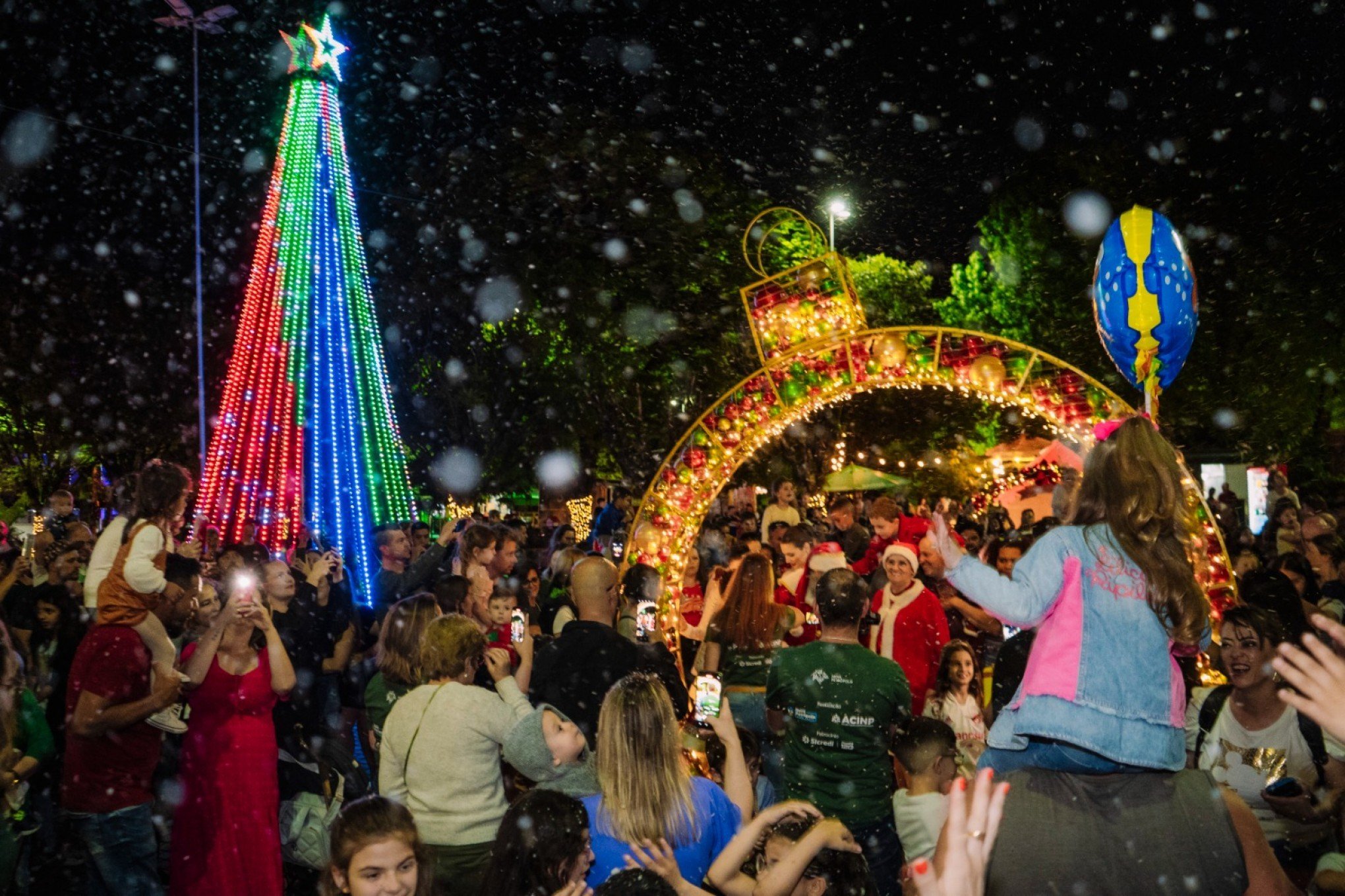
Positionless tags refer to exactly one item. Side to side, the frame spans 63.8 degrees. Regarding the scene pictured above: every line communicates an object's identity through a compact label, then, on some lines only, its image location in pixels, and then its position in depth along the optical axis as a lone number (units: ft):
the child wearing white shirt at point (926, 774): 16.03
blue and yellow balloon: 24.57
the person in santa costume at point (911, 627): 23.12
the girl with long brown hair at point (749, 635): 24.21
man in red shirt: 17.42
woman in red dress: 18.35
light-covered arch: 28.63
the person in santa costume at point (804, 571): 28.68
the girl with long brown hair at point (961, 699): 21.59
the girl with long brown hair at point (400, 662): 19.69
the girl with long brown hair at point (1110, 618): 9.23
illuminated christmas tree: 57.21
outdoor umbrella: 89.20
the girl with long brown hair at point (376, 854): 11.79
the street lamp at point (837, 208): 65.56
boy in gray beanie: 14.88
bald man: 19.10
